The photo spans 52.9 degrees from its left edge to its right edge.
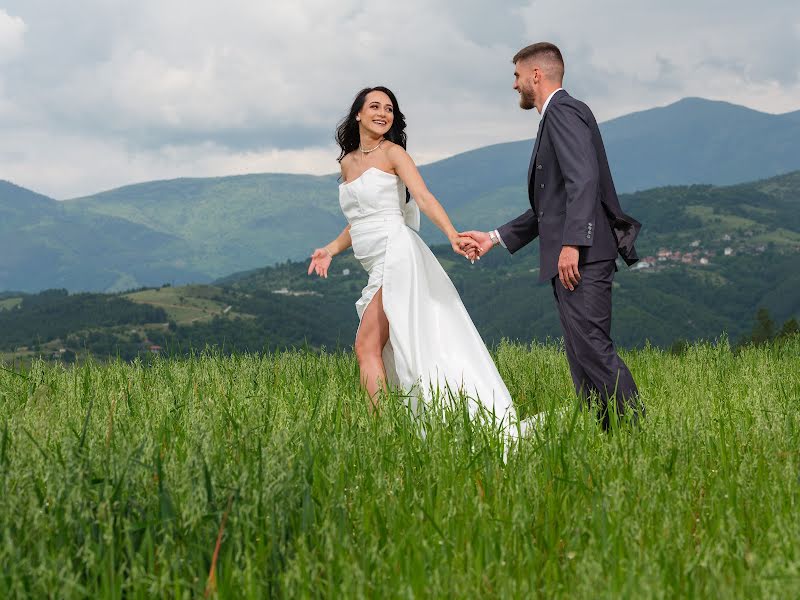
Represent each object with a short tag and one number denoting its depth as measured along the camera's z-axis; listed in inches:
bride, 272.1
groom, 248.4
